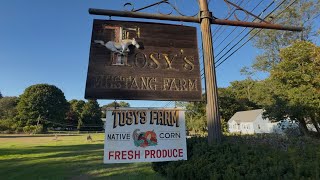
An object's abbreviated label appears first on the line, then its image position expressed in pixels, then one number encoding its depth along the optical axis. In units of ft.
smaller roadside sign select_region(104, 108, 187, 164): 13.03
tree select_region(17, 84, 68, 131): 220.31
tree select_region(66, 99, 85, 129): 256.78
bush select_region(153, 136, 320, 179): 11.11
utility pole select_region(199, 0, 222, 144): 16.95
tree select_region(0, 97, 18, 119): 238.02
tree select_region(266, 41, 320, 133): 53.57
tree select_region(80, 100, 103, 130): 252.73
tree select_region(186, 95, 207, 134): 127.55
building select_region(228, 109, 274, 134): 136.72
